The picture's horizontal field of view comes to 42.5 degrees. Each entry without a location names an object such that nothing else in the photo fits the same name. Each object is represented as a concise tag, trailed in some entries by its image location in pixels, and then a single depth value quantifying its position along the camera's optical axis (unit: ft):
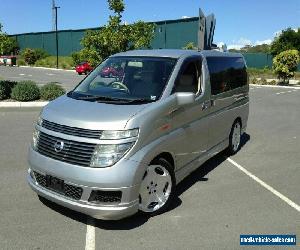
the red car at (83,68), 114.15
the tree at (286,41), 159.74
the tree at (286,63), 88.53
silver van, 13.78
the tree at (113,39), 50.78
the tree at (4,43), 48.47
